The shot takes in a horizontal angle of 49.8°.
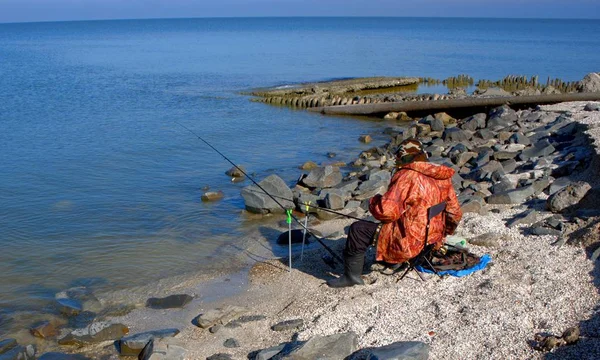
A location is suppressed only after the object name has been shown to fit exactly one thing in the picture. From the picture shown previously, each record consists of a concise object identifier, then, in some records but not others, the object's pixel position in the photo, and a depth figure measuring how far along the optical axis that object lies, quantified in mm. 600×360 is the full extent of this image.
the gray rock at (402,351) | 5414
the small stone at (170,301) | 7934
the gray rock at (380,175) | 12781
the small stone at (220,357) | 6260
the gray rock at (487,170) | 12248
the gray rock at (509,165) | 12844
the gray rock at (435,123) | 19859
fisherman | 6762
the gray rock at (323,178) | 13312
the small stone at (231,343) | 6570
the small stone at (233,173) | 14984
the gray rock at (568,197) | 9016
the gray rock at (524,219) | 8773
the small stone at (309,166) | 15703
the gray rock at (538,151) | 13242
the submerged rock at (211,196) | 12984
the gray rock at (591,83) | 23312
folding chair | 6872
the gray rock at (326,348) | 5785
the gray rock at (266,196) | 11772
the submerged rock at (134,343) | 6668
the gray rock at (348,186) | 12357
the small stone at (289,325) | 6746
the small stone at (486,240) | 8102
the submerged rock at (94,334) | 7066
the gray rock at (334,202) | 11585
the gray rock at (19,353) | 6762
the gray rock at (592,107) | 16922
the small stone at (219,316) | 7184
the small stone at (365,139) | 19484
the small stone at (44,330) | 7336
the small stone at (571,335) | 5457
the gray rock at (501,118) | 17844
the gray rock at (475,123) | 18750
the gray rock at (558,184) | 10203
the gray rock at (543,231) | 8109
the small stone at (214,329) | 6969
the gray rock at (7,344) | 7016
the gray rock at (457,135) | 17234
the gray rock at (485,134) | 16719
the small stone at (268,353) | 6059
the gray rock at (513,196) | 10164
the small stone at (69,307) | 7910
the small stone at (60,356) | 6676
